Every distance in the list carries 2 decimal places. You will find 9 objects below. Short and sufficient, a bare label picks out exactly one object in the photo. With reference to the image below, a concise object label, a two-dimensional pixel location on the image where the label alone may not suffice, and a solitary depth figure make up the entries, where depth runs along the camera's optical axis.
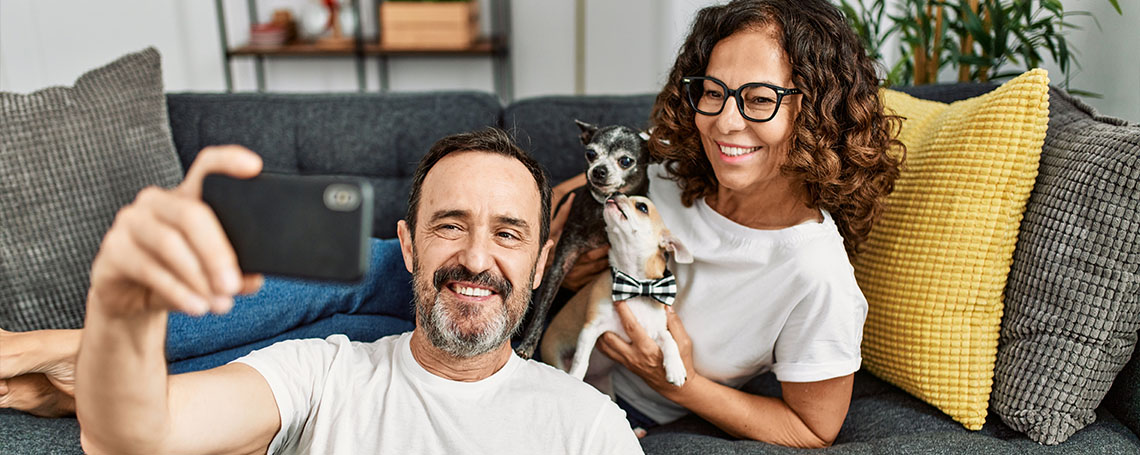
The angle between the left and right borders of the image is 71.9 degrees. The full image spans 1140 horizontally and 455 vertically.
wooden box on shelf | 4.12
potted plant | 2.10
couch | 2.02
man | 1.14
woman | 1.35
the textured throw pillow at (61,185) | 1.67
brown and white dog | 1.44
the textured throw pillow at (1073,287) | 1.30
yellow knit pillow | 1.42
